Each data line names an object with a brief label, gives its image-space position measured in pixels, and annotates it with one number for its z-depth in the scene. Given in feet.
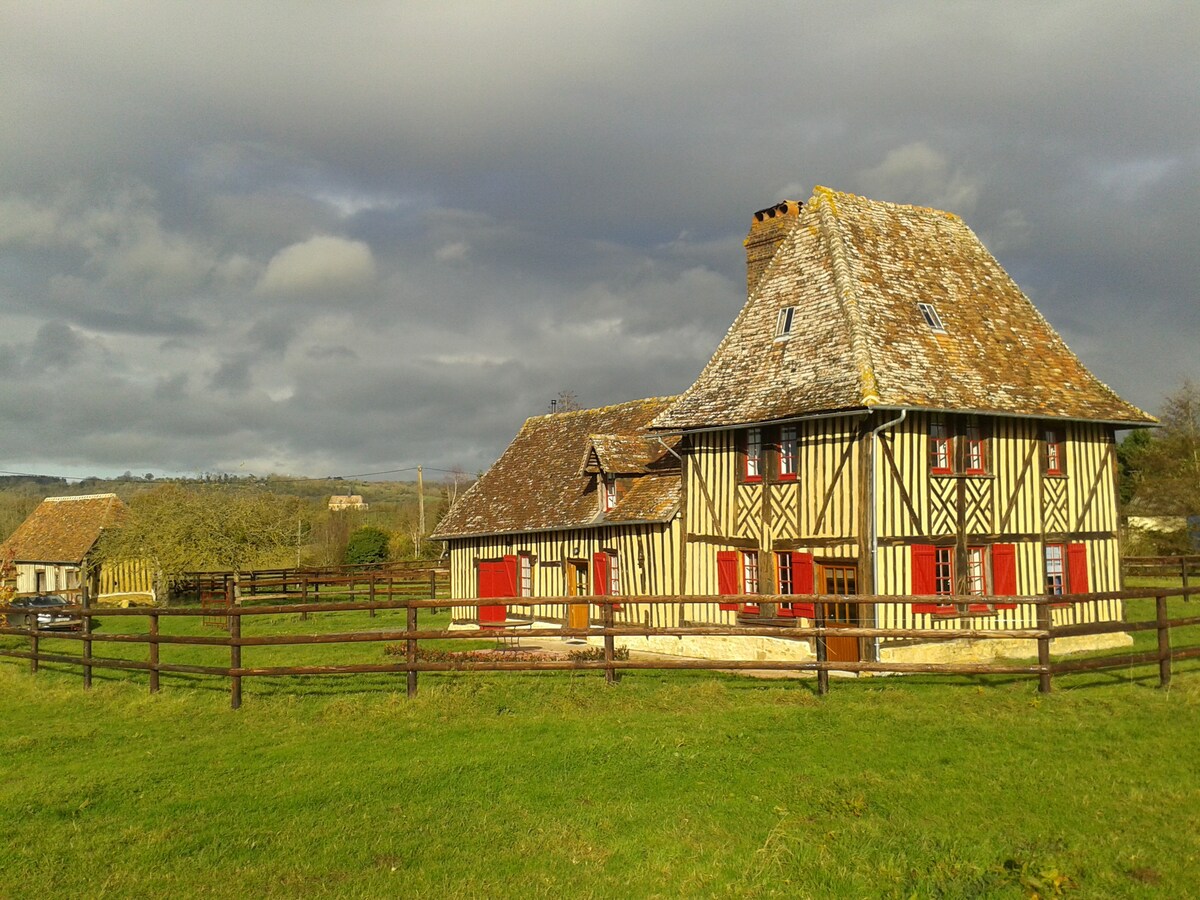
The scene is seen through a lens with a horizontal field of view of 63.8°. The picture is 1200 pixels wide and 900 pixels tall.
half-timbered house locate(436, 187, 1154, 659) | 58.59
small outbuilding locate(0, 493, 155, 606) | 138.31
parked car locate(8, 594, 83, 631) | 93.81
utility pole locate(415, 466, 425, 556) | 169.51
